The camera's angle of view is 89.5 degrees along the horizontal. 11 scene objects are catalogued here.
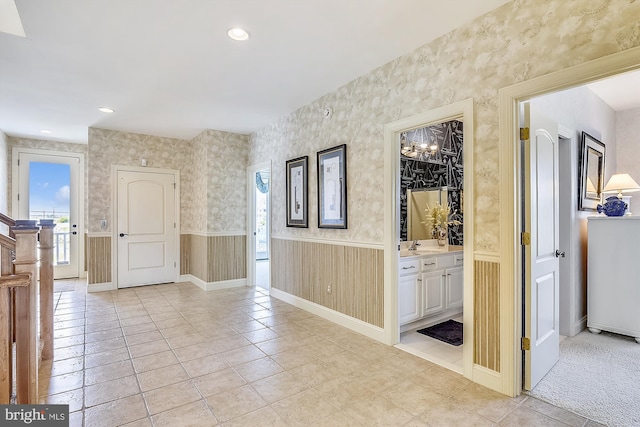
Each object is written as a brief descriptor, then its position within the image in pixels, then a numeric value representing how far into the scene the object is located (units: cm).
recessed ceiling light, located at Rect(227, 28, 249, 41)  249
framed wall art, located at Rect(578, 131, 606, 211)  342
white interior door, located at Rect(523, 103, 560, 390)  221
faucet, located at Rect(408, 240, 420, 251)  403
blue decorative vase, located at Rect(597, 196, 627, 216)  331
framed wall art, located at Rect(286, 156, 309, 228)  417
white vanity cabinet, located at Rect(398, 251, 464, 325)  328
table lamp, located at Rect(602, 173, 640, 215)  354
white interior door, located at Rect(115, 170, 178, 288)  552
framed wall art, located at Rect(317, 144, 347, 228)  355
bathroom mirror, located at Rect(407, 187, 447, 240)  432
